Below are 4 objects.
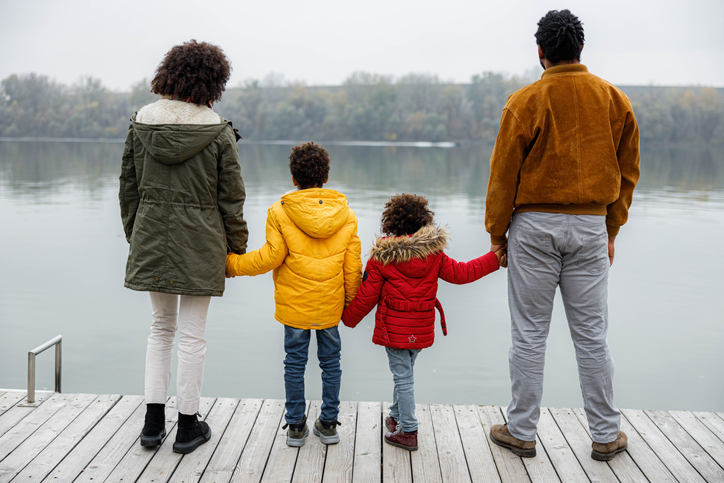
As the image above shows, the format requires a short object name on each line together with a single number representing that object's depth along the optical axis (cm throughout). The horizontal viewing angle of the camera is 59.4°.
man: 218
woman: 222
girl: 231
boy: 232
